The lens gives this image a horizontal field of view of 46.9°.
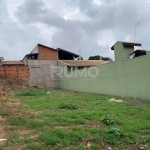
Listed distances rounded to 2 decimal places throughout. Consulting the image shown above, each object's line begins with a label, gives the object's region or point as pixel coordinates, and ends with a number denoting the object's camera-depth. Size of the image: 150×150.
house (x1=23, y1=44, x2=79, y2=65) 20.61
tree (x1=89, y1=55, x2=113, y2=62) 35.91
